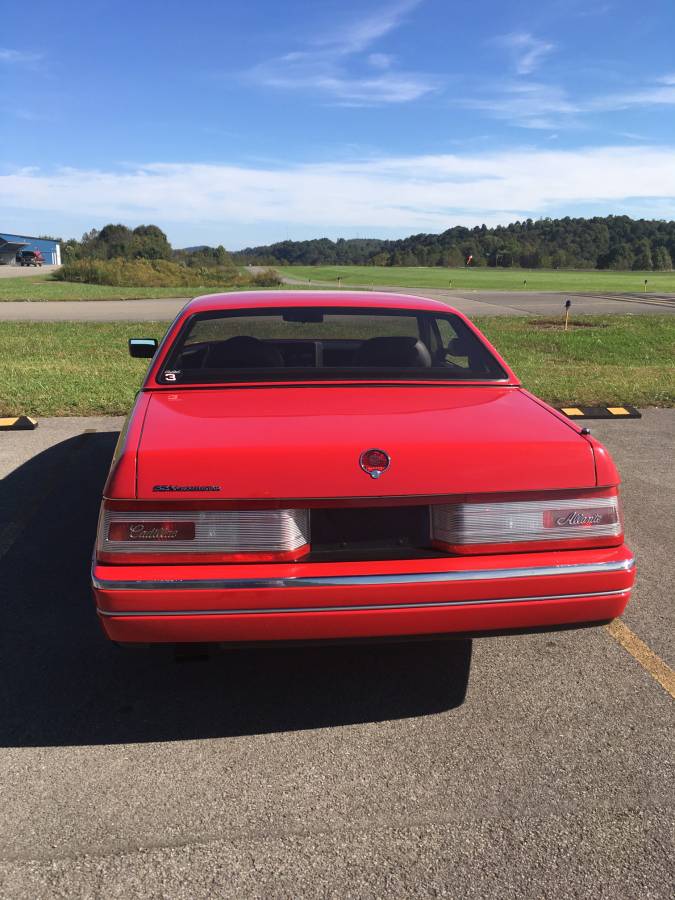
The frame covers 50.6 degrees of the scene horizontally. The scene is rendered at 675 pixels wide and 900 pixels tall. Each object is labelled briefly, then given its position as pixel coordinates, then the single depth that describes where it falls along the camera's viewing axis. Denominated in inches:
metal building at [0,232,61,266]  3452.8
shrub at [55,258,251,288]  1766.7
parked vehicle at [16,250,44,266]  2992.1
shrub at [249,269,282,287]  1800.0
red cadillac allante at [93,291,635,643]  92.7
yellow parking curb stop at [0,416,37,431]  292.7
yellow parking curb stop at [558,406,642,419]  317.4
